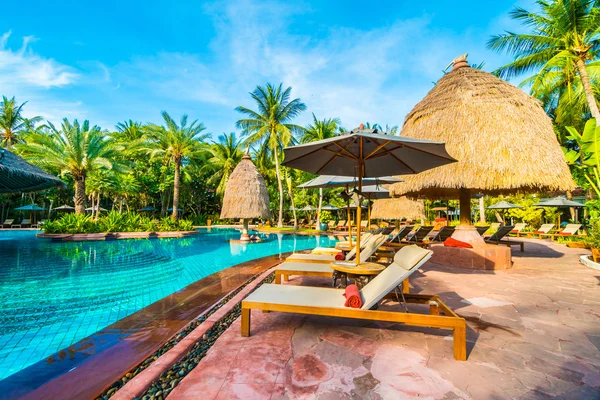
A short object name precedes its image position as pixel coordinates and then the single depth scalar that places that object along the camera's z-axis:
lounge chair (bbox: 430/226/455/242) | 9.81
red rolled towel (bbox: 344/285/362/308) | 2.46
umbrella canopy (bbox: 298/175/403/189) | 7.73
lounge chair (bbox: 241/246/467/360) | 2.26
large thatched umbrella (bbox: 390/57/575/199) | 6.29
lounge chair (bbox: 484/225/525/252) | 8.22
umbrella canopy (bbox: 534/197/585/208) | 14.61
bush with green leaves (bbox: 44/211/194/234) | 14.71
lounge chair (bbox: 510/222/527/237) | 14.46
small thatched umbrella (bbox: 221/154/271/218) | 16.67
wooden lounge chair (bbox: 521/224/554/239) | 13.40
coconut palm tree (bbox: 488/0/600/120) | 10.18
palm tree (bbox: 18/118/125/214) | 16.14
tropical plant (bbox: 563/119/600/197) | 5.91
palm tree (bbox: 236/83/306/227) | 23.20
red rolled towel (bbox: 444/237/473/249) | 6.53
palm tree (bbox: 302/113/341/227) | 24.17
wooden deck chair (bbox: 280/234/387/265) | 4.38
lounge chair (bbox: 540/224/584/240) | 11.91
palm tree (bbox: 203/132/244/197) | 27.70
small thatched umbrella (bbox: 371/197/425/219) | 15.98
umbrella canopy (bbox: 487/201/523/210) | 16.29
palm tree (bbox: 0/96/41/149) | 27.73
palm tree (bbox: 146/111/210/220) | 20.59
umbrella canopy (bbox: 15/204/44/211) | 25.92
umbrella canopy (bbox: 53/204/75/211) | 27.78
